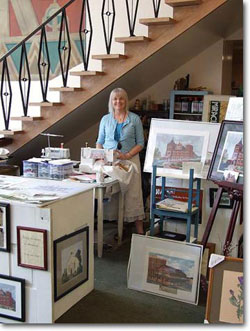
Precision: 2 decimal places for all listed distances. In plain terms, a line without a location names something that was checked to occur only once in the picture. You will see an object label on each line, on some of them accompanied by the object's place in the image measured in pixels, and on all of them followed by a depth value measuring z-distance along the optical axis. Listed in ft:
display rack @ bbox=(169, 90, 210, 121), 18.51
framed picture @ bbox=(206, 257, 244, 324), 8.24
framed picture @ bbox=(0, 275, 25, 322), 8.96
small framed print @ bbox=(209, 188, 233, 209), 12.32
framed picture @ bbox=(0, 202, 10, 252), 8.89
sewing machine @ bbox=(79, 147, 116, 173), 13.74
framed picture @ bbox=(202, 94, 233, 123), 17.22
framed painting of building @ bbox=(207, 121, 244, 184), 9.87
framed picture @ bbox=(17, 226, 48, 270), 8.70
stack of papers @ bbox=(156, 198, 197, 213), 11.50
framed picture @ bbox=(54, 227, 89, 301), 9.07
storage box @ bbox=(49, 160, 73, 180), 13.35
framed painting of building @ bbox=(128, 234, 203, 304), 10.43
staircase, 14.28
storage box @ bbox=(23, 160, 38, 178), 13.60
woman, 14.20
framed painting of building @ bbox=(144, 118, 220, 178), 11.99
